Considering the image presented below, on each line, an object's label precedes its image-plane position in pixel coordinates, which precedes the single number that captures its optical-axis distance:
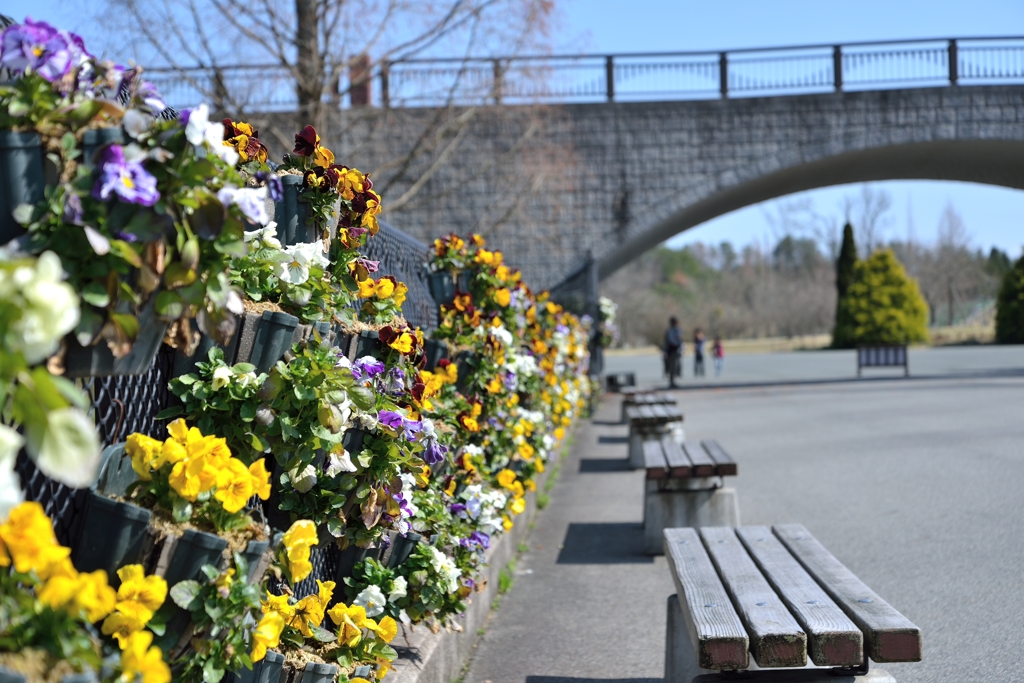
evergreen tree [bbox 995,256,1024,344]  37.53
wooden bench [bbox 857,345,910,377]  20.64
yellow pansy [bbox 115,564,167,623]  1.55
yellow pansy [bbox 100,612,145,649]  1.52
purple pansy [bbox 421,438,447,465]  3.11
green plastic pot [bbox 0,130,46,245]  1.50
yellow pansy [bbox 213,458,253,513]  1.74
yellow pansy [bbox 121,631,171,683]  1.33
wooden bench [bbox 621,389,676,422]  10.02
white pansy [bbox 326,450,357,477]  2.42
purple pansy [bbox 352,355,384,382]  2.71
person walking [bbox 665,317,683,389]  20.78
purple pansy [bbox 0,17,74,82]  1.47
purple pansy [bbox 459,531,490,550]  3.71
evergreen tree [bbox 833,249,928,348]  40.94
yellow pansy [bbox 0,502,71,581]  1.22
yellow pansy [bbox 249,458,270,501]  1.80
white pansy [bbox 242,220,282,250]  2.32
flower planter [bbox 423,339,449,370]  4.16
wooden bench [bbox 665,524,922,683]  2.49
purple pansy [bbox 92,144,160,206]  1.42
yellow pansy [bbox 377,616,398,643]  2.58
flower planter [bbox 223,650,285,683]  2.10
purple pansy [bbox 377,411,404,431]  2.64
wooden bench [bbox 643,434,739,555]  5.51
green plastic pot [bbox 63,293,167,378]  1.47
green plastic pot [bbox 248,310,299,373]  2.21
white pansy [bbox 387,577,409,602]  3.01
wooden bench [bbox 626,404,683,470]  8.22
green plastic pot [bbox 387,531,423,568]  3.19
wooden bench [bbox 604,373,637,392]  19.20
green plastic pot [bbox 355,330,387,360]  3.06
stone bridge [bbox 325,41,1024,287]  18.75
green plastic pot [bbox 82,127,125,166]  1.50
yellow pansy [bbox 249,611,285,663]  1.80
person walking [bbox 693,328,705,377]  25.72
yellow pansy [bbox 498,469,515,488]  4.75
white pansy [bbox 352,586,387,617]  2.86
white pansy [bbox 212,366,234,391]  2.11
